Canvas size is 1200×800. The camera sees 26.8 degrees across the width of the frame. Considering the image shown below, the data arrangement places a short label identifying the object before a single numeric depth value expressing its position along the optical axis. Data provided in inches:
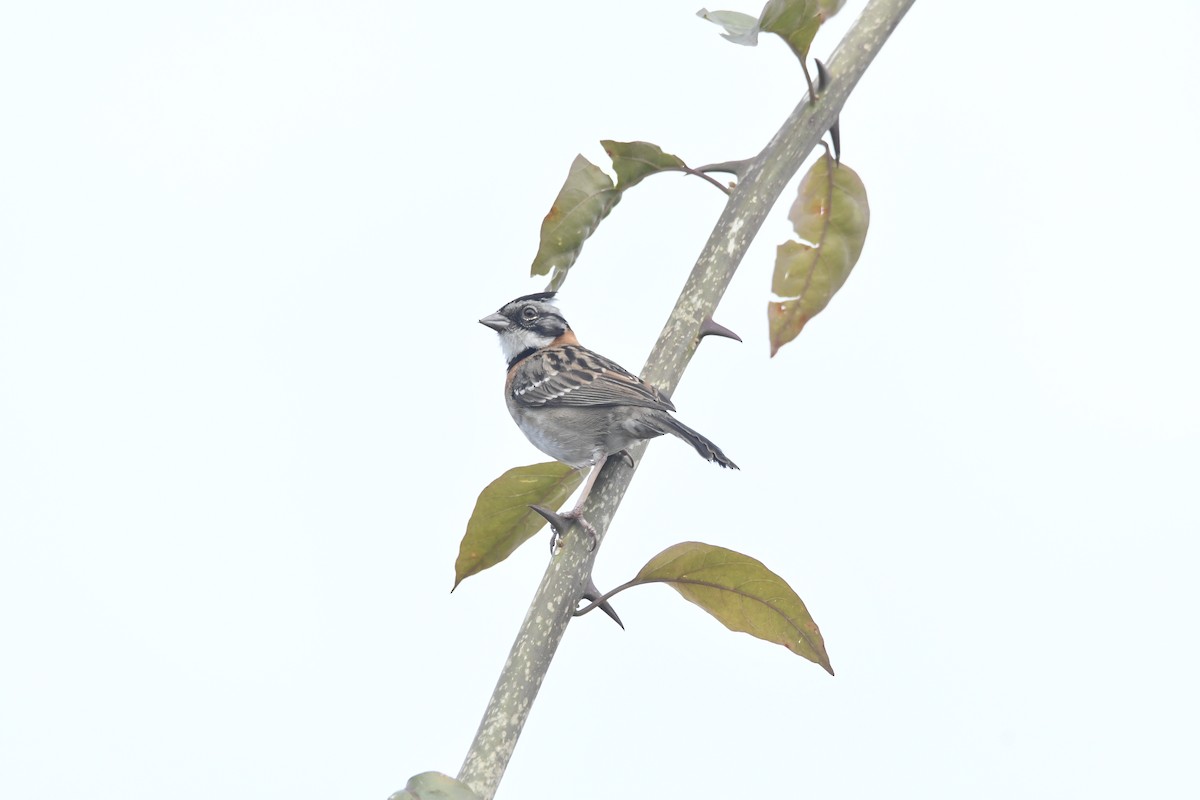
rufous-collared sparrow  293.0
